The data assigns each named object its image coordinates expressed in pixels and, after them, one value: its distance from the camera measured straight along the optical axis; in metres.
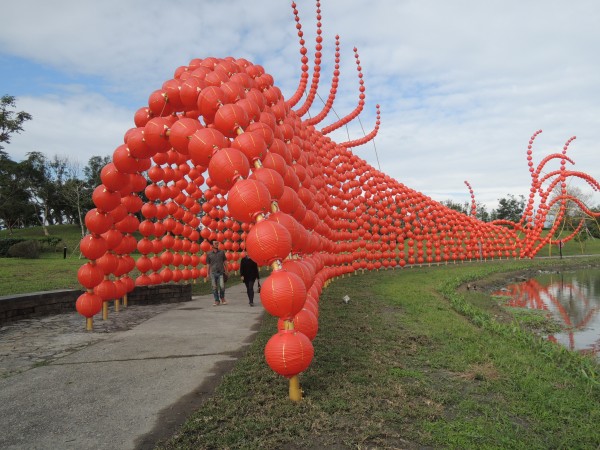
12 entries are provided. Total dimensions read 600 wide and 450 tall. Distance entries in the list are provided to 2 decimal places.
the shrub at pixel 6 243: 22.22
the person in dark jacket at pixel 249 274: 9.20
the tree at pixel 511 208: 53.94
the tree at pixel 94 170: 44.27
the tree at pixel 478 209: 61.44
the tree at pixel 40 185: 39.22
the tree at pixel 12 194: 34.72
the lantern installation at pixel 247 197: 3.80
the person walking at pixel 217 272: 9.31
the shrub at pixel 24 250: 21.48
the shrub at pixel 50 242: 27.84
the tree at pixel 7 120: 28.80
